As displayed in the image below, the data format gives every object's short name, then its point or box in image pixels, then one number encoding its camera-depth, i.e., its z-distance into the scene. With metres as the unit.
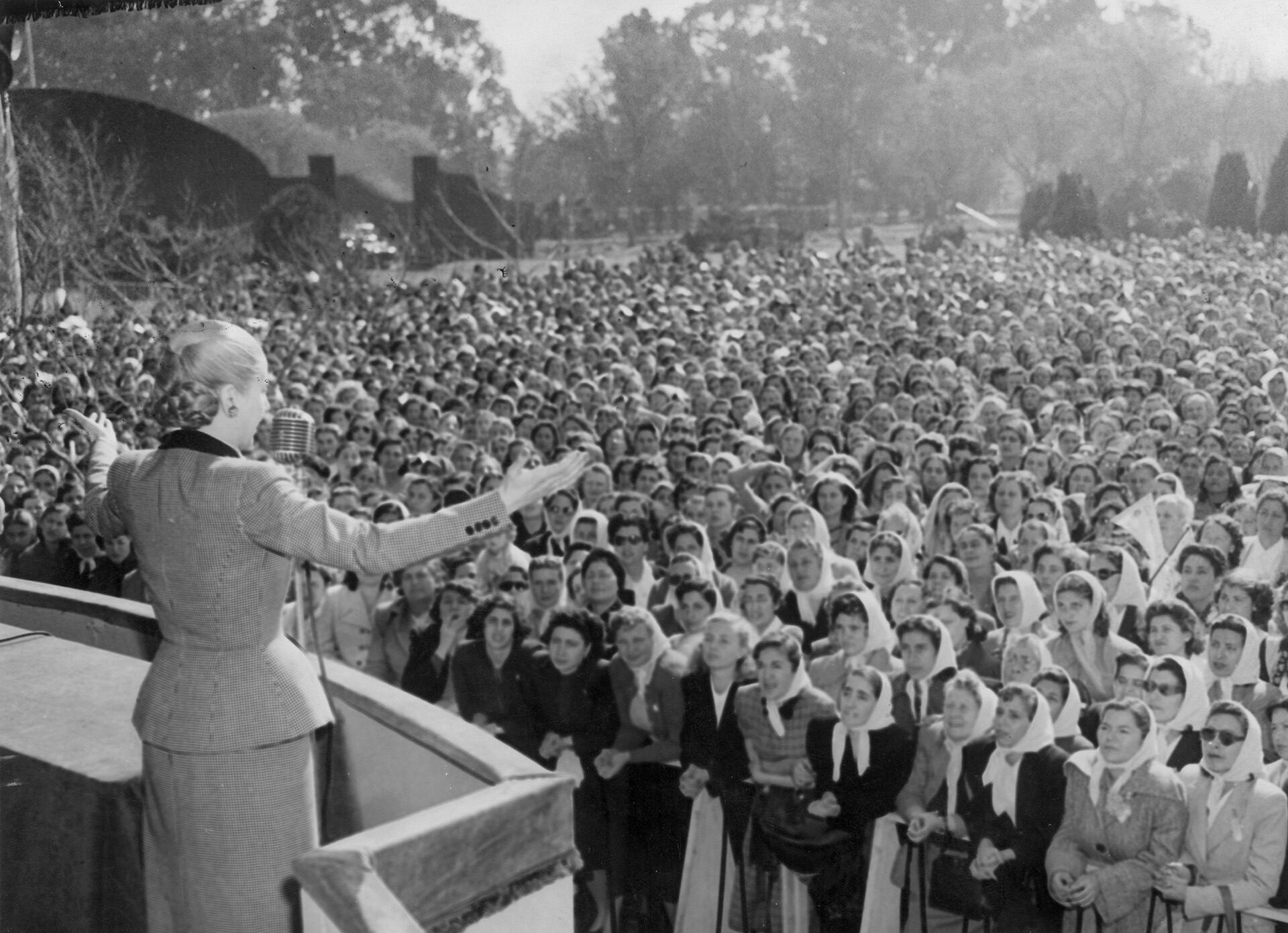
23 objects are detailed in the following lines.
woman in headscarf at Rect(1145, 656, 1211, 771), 4.82
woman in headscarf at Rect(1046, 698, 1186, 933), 4.19
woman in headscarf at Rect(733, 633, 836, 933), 4.91
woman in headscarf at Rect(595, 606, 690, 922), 5.32
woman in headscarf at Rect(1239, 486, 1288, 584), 6.99
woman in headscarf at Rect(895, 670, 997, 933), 4.59
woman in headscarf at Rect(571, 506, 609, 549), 7.88
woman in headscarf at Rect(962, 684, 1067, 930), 4.43
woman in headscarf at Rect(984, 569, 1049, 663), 6.05
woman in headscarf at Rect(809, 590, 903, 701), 5.57
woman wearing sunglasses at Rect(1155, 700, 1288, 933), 4.15
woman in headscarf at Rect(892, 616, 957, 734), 5.24
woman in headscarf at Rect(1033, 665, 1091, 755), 4.81
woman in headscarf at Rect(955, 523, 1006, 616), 6.95
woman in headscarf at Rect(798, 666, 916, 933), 4.71
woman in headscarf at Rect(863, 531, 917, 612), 6.92
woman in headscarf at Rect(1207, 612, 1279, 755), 5.24
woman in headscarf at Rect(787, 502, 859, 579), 7.53
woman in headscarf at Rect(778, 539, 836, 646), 6.67
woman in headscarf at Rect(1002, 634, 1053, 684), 5.15
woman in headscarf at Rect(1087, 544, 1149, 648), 6.30
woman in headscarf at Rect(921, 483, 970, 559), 8.00
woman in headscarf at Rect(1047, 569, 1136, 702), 5.69
